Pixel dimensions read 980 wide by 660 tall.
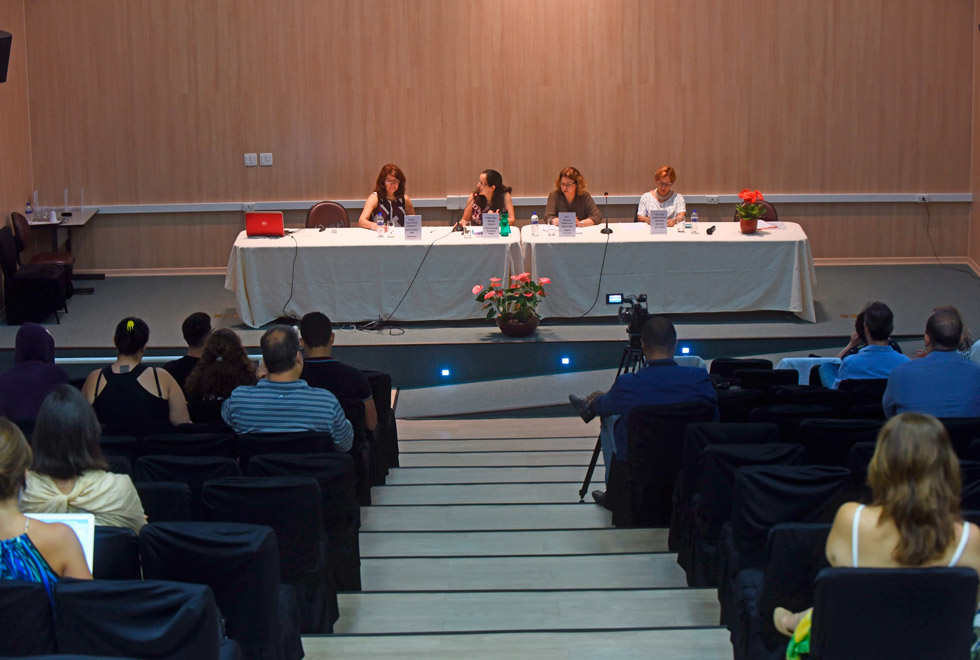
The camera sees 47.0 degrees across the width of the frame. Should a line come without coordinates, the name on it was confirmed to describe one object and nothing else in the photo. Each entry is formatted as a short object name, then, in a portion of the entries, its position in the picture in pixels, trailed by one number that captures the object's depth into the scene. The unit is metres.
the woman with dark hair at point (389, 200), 8.90
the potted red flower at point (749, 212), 8.16
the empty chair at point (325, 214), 9.12
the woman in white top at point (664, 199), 8.88
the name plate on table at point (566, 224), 8.16
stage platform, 7.22
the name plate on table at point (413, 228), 8.19
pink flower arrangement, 7.67
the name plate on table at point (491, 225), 8.19
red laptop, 8.25
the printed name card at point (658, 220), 8.24
